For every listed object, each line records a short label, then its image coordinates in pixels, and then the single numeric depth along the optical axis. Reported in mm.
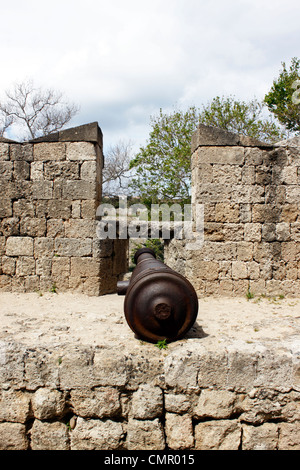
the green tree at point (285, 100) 15094
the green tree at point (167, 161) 14156
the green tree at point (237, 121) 14539
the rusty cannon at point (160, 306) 3326
